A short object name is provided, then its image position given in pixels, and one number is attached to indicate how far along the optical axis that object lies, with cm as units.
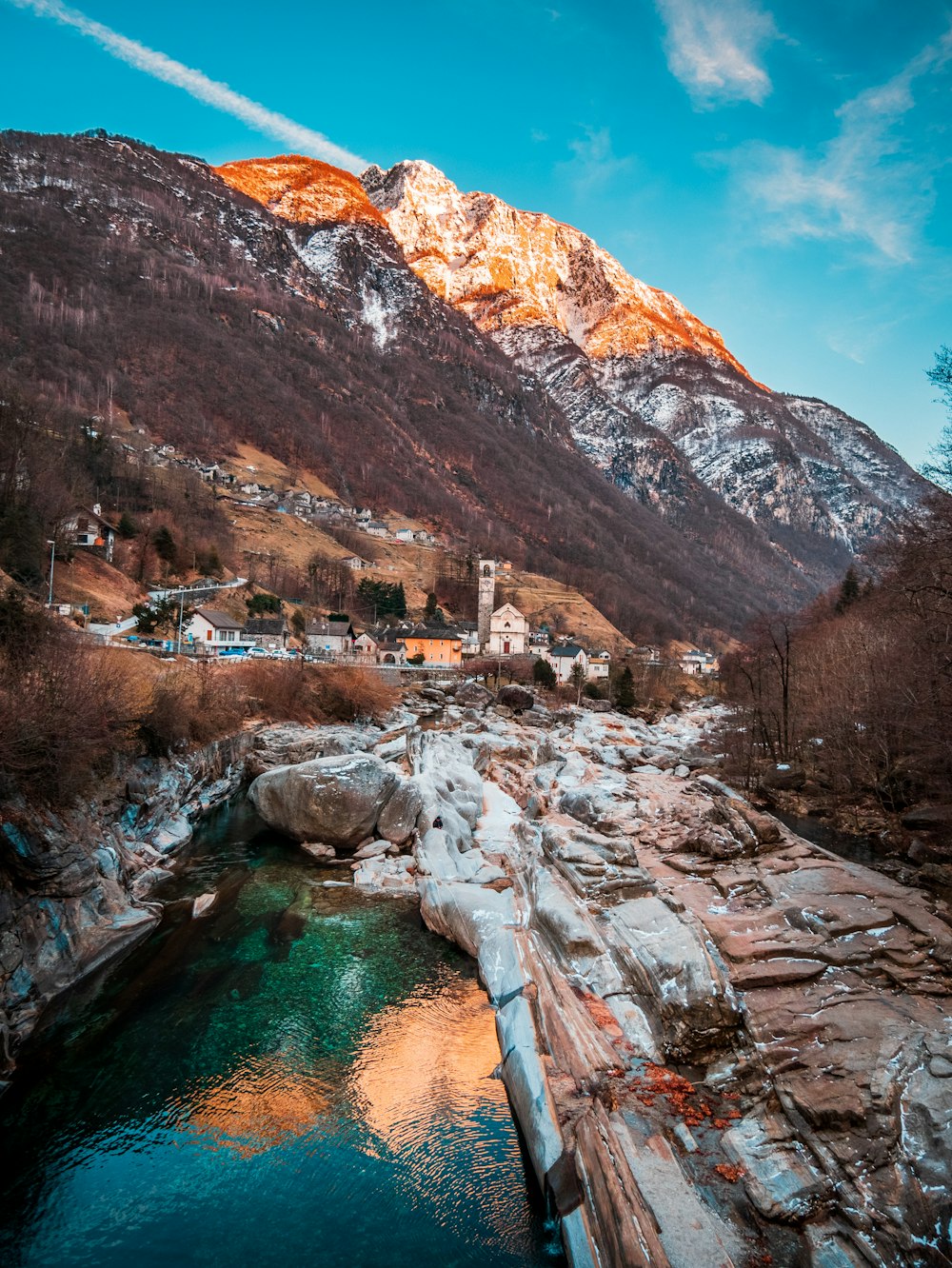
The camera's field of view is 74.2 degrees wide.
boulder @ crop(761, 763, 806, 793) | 2928
